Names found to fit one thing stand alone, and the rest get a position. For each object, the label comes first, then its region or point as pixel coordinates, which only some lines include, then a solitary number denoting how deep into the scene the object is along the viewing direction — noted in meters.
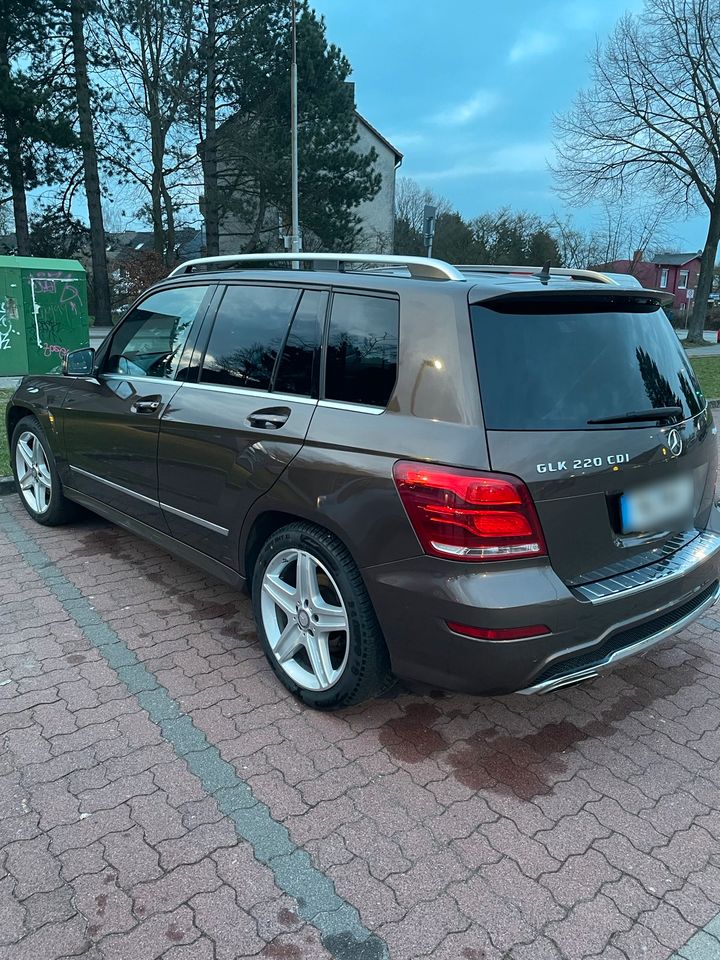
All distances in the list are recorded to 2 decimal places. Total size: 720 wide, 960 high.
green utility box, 11.80
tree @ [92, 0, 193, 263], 22.28
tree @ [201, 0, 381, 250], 23.34
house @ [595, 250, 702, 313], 63.18
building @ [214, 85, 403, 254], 26.25
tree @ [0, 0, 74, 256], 21.62
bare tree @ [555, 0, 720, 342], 23.39
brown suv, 2.32
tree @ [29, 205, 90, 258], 28.03
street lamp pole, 19.27
